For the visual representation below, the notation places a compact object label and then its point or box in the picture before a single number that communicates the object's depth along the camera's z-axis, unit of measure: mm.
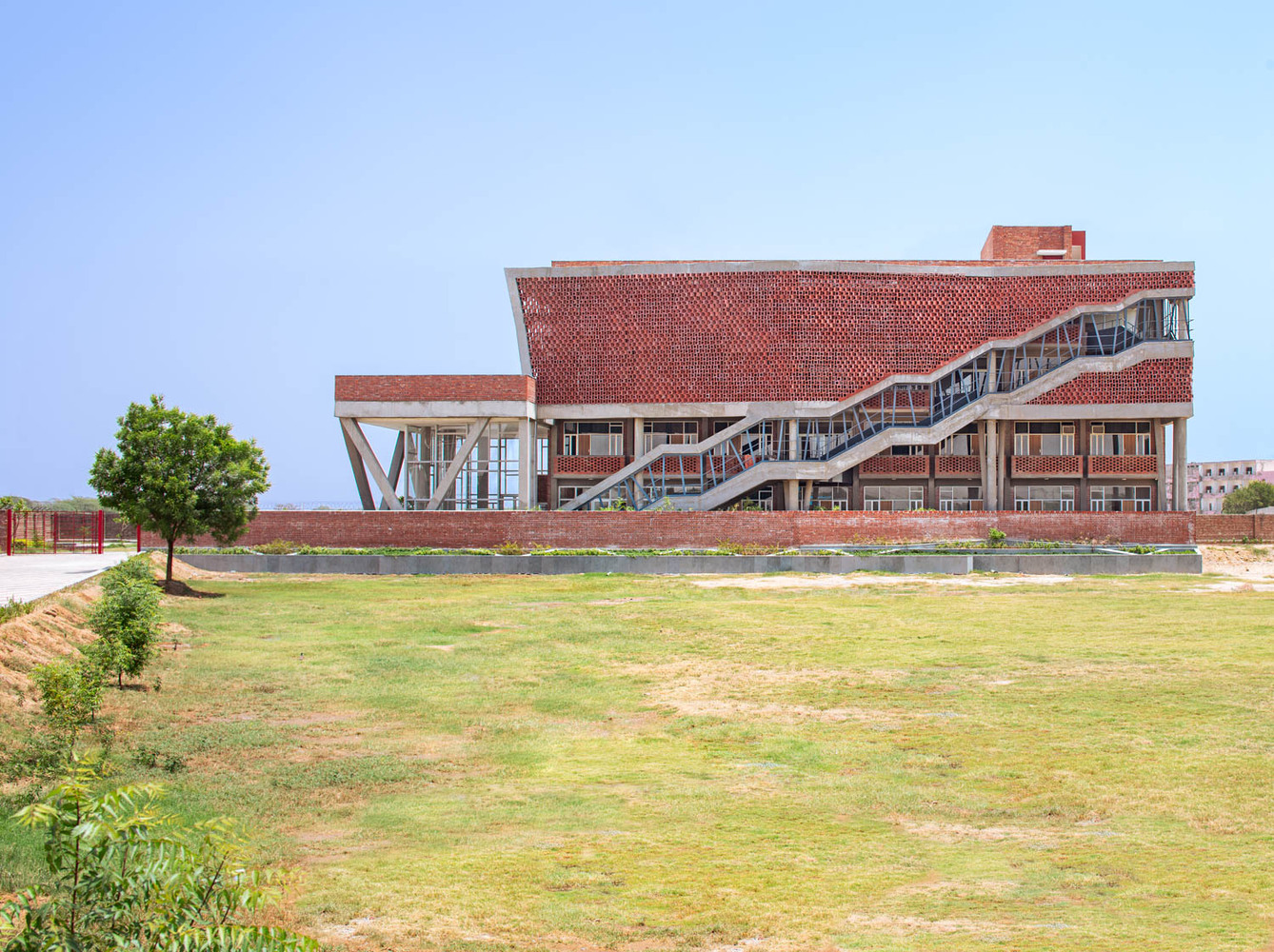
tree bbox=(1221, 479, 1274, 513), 99500
